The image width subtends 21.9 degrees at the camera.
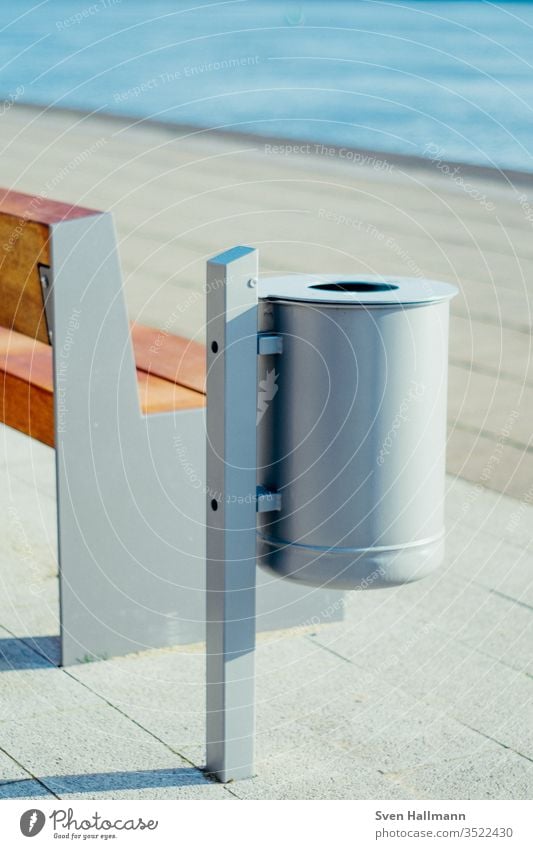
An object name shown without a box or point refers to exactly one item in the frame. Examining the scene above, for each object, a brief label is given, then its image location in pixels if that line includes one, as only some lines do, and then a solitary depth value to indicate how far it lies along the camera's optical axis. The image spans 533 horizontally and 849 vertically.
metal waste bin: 3.03
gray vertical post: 2.93
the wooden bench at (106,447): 3.59
